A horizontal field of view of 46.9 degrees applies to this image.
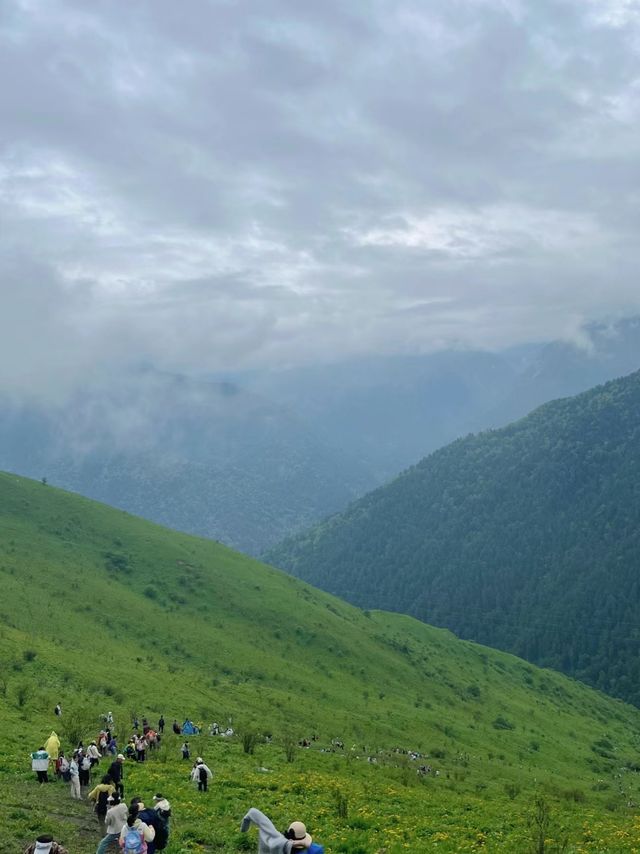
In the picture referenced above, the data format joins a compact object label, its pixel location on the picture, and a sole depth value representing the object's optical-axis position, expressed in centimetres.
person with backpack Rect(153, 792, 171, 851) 2378
